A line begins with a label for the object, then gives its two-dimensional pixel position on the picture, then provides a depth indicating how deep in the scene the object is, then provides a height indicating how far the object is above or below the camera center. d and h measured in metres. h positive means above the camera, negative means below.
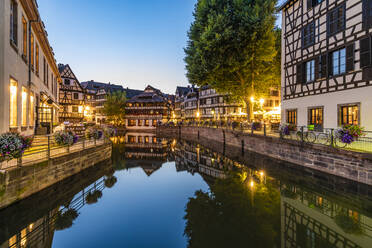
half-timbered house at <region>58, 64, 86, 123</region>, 40.75 +5.60
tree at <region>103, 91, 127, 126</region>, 53.84 +3.93
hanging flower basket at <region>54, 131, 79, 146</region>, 10.27 -0.78
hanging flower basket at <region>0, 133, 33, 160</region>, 6.39 -0.74
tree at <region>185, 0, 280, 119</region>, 20.53 +8.07
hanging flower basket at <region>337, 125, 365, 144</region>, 9.62 -0.46
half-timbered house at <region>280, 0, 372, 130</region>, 12.42 +4.42
